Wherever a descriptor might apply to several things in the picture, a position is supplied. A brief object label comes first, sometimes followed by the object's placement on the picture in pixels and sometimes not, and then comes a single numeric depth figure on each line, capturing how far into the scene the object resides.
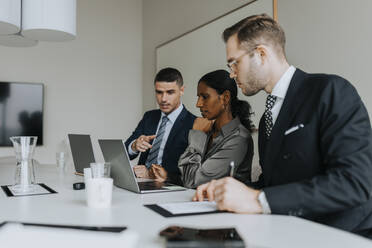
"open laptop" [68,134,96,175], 2.09
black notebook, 0.69
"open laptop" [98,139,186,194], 1.47
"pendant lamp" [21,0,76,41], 1.93
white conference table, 0.80
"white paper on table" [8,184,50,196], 1.44
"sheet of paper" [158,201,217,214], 1.09
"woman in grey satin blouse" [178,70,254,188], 1.80
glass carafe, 1.50
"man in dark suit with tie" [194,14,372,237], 1.04
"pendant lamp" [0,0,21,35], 1.79
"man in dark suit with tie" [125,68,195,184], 2.45
